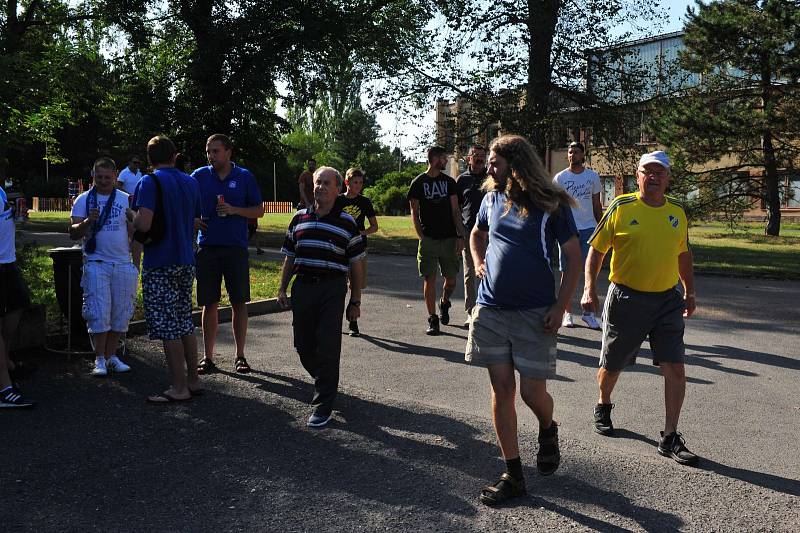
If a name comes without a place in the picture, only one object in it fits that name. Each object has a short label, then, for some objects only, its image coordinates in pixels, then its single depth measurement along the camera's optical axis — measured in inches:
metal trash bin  283.4
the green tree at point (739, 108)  1117.1
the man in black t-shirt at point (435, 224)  354.0
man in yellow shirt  193.8
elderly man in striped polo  216.5
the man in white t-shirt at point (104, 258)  260.4
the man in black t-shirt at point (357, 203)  354.6
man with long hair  160.7
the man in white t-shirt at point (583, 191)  358.0
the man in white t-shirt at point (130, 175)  457.7
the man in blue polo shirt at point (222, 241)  267.6
